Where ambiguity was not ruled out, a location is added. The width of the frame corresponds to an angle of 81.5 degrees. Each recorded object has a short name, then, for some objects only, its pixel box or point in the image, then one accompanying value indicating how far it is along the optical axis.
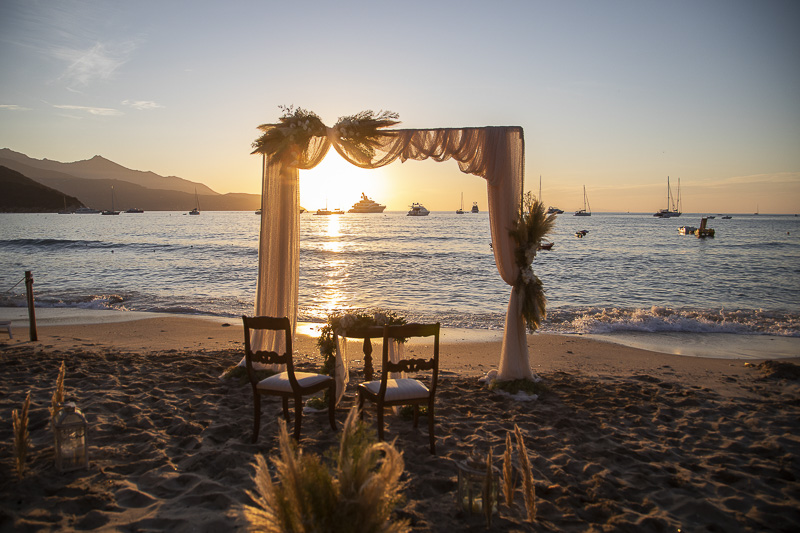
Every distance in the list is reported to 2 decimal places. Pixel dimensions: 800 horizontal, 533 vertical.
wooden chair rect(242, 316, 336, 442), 4.11
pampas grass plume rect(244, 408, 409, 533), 1.55
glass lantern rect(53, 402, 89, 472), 3.31
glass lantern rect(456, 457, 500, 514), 2.86
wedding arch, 5.43
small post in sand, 7.64
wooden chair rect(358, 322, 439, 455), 3.99
